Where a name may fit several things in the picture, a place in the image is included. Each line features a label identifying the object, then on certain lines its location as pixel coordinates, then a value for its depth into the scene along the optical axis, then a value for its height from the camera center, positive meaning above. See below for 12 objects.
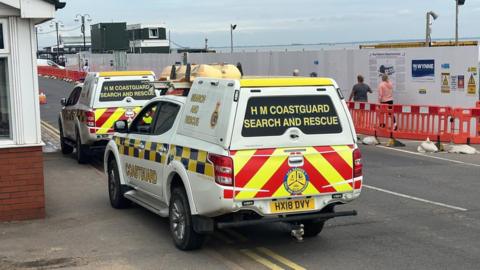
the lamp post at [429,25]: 23.05 +1.72
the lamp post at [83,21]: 68.26 +6.28
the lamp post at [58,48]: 86.25 +4.43
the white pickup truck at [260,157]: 6.03 -0.84
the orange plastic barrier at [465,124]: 15.17 -1.37
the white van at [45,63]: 65.37 +1.67
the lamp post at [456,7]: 23.76 +2.45
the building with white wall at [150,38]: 77.58 +4.81
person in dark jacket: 18.66 -0.60
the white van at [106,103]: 12.96 -0.56
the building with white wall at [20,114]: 7.93 -0.45
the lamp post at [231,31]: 46.12 +3.28
